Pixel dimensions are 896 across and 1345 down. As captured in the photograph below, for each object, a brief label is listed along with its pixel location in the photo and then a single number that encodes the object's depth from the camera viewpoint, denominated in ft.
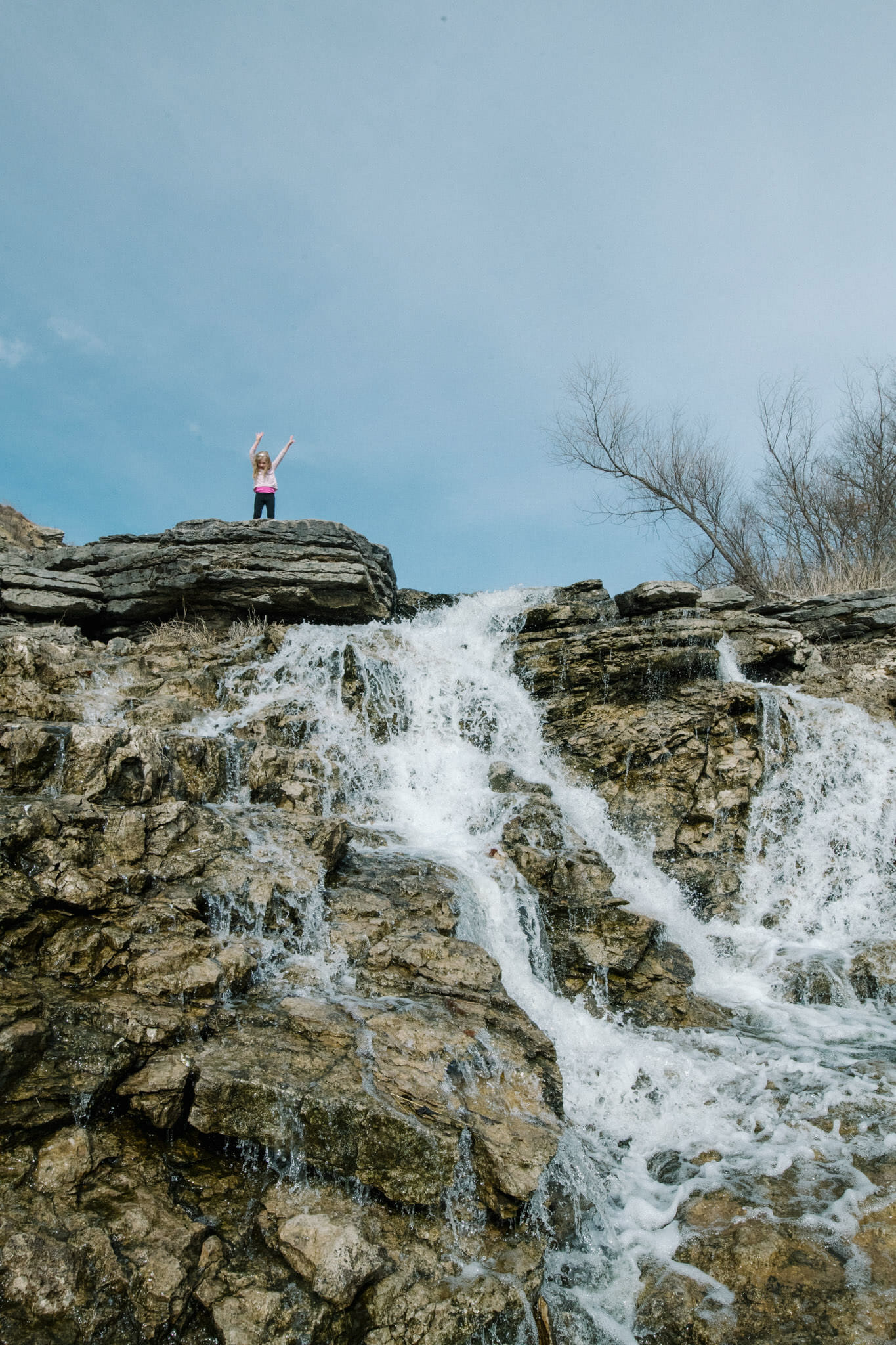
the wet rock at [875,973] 23.72
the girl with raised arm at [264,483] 47.73
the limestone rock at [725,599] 43.47
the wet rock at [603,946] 22.39
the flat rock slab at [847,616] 43.80
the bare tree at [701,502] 65.21
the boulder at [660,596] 42.24
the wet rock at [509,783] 30.14
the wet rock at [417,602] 51.88
